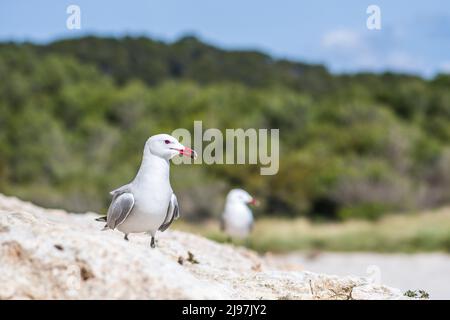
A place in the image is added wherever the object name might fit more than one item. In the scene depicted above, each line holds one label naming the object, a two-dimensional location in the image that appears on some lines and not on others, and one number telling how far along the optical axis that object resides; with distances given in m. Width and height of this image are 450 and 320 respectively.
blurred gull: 10.80
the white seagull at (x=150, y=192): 4.75
